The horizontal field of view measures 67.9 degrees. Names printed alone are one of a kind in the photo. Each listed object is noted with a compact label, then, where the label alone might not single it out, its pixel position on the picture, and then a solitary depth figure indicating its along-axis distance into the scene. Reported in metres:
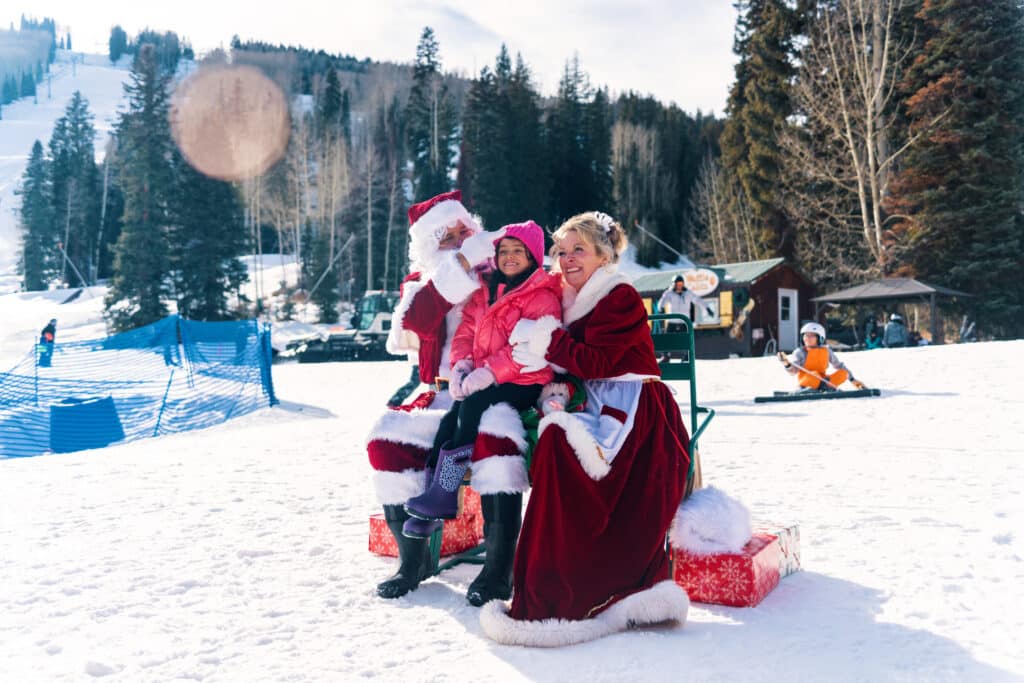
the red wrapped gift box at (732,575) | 2.95
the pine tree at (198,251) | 34.19
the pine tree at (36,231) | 57.03
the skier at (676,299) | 11.69
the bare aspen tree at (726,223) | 42.19
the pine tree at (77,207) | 58.66
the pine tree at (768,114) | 35.72
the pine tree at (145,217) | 33.41
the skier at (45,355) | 12.54
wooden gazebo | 21.02
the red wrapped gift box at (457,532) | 3.81
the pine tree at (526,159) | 48.38
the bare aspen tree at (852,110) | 23.95
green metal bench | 3.23
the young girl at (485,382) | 3.07
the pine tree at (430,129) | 51.28
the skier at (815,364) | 10.41
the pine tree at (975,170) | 24.97
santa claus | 2.97
